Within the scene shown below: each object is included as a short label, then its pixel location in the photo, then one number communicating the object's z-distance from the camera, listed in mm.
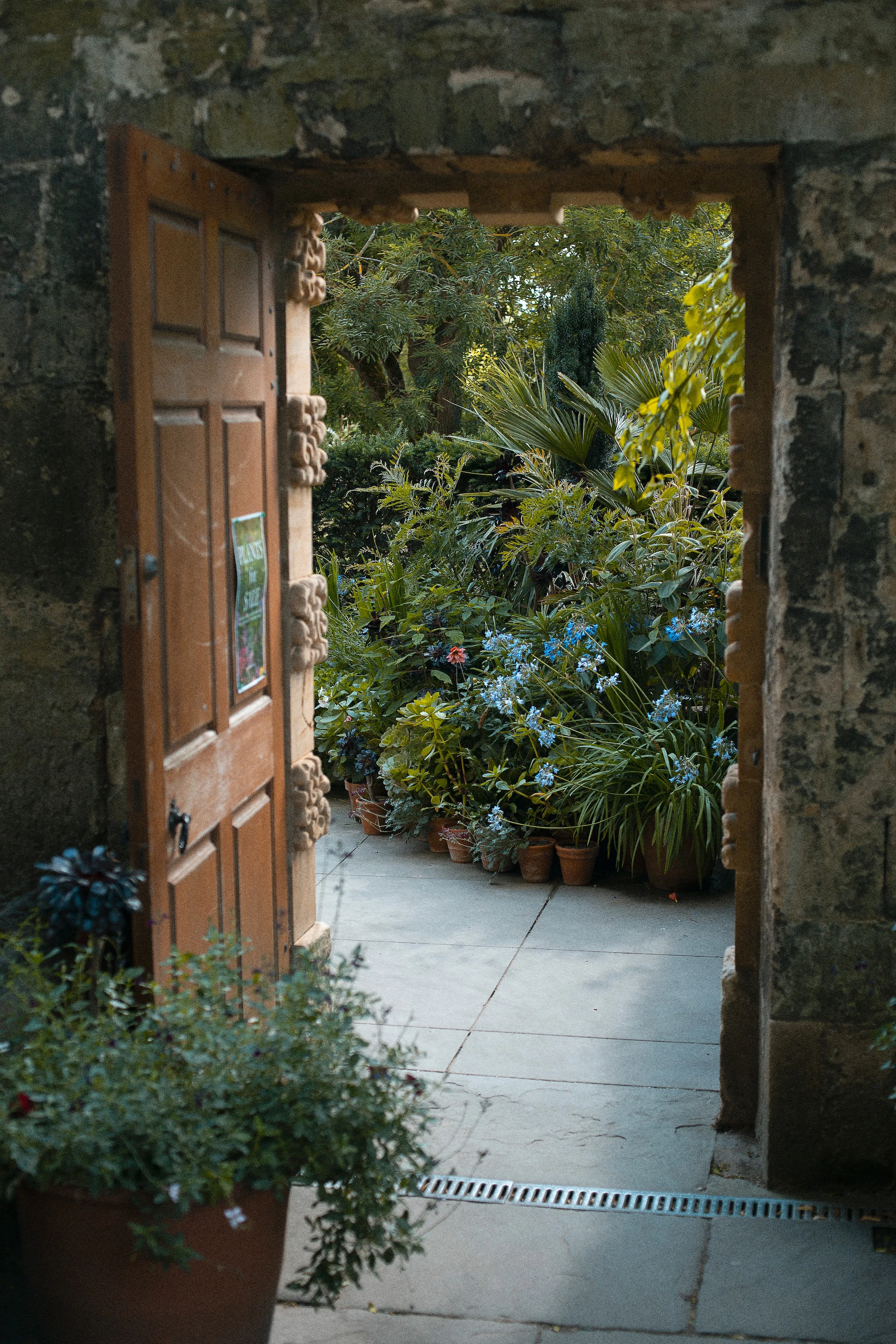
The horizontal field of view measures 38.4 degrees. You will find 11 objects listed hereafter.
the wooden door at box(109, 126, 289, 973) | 2666
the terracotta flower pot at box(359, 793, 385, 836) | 6523
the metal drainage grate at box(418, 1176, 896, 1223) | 3227
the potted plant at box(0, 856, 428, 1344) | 2307
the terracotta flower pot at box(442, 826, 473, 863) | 6043
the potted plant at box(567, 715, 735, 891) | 5520
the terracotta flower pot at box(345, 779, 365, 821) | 6633
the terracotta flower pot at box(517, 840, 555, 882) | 5809
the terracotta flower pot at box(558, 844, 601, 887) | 5750
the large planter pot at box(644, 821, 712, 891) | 5609
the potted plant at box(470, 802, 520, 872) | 5789
